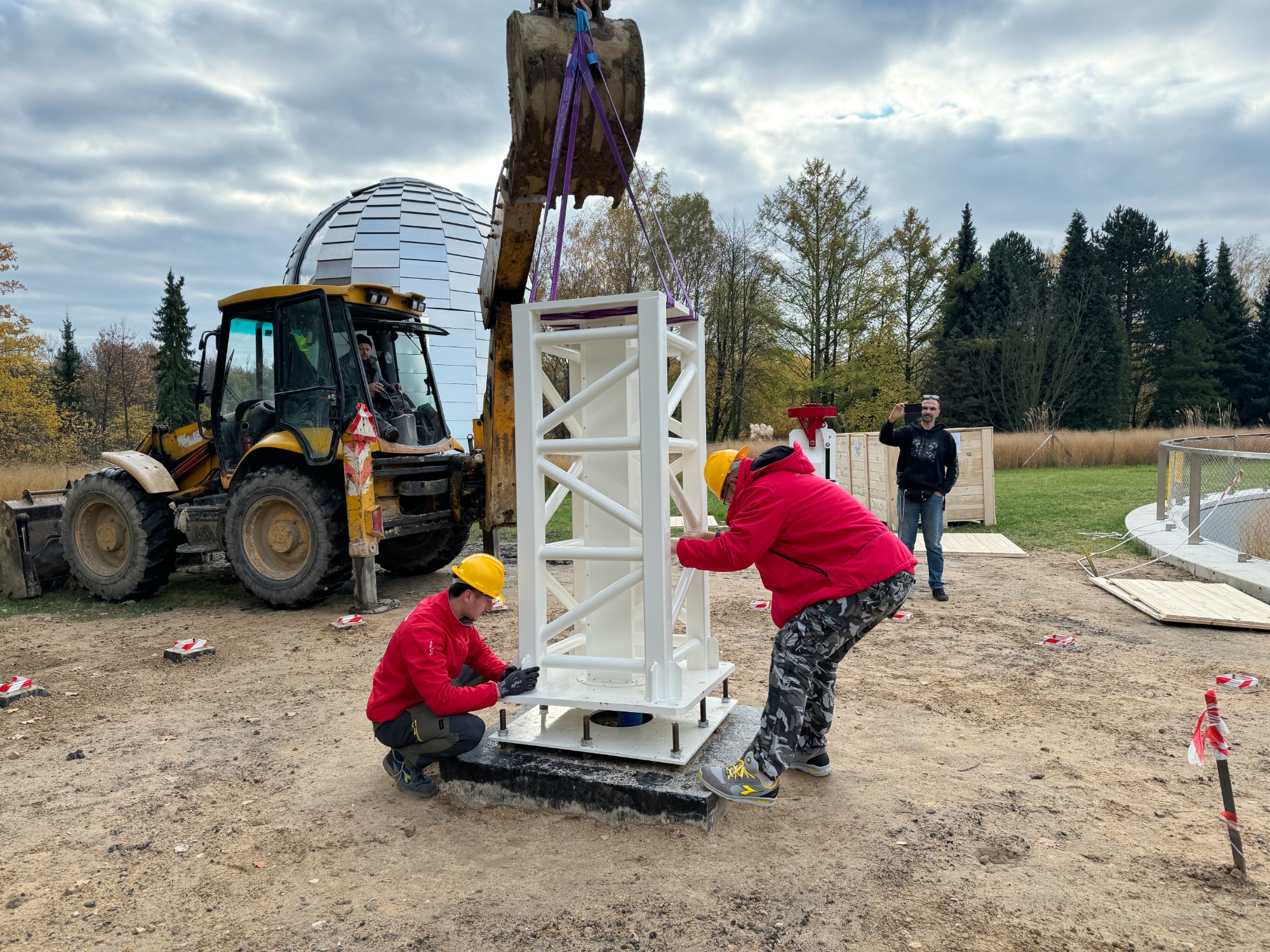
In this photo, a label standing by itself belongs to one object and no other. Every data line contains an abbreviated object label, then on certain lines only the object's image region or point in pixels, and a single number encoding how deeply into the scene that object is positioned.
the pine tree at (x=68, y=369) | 35.31
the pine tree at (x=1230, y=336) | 39.19
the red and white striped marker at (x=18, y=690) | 5.27
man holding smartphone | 7.39
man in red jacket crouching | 3.47
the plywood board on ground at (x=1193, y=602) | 6.37
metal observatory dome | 18.50
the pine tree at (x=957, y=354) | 36.88
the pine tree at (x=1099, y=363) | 37.66
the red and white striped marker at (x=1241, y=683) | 4.90
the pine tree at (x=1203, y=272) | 41.66
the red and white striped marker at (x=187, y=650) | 6.22
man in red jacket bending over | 3.36
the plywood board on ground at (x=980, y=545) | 10.04
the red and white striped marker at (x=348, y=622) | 7.07
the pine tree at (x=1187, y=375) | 38.62
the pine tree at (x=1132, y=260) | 42.09
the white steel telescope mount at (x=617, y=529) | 3.41
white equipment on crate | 9.70
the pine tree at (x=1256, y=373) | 38.62
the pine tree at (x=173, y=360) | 38.41
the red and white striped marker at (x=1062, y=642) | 5.98
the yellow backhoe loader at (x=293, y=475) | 7.48
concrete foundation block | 3.29
